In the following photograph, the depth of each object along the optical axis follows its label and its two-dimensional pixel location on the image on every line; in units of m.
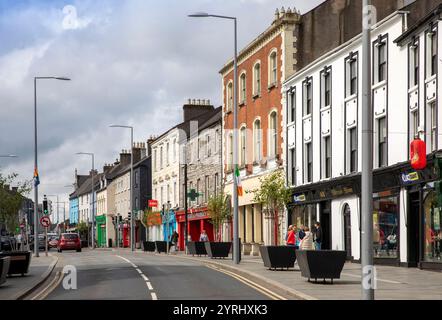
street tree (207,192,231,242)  48.09
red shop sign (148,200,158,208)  65.97
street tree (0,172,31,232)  53.47
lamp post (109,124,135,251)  65.25
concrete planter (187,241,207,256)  43.72
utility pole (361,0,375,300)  14.90
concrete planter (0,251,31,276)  25.84
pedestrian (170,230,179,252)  56.31
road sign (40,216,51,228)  45.41
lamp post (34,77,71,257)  44.09
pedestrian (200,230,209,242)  50.28
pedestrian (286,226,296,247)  32.06
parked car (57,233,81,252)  61.72
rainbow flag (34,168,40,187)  44.02
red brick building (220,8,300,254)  42.88
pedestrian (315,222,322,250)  34.81
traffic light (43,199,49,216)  46.62
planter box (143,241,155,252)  59.88
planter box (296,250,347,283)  21.28
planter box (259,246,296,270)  27.88
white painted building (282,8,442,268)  27.62
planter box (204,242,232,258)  38.72
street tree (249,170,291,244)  37.99
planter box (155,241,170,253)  56.33
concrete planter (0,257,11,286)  20.94
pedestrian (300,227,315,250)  26.44
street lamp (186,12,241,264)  32.25
